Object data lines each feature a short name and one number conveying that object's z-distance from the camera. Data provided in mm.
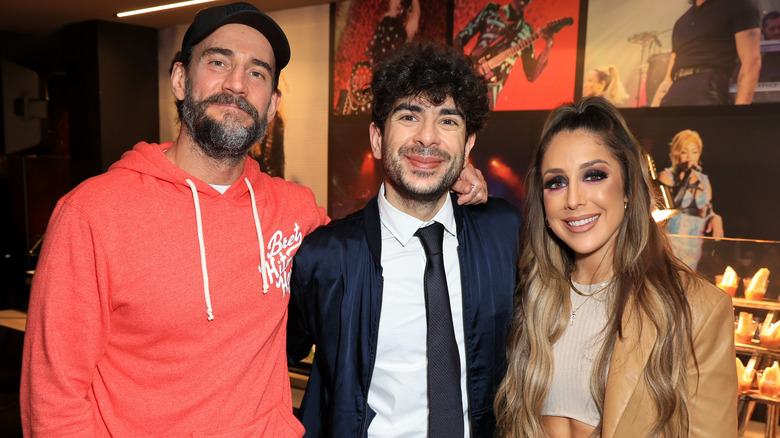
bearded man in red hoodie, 1324
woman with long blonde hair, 1442
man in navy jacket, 1645
